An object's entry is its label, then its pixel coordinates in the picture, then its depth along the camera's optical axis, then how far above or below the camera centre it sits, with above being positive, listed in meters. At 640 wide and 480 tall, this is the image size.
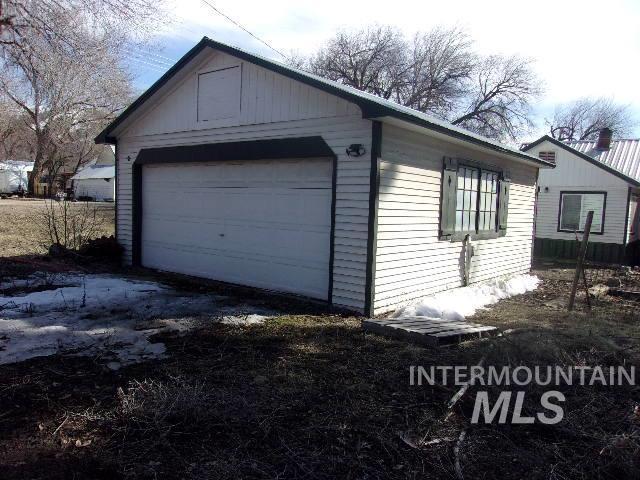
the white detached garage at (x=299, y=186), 6.98 +0.25
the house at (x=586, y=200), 16.62 +0.38
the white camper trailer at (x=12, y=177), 47.66 +1.28
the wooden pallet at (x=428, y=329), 5.52 -1.42
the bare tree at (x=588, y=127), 47.88 +8.05
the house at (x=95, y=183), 43.59 +0.89
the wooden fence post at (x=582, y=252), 7.28 -0.58
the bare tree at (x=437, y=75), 33.72 +8.71
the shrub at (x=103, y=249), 10.52 -1.15
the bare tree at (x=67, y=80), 11.19 +3.65
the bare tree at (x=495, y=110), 34.28 +6.67
